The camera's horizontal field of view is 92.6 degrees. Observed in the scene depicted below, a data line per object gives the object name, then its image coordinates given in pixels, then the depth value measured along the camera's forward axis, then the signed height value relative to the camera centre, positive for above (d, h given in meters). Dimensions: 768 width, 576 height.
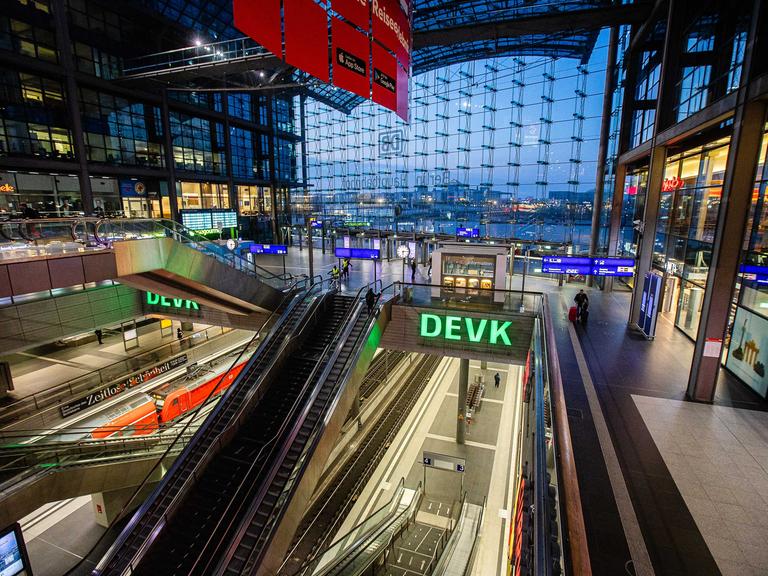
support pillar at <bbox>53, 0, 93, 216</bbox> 16.42 +5.28
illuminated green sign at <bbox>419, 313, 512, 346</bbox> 11.28 -3.49
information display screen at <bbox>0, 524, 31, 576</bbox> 6.70 -6.23
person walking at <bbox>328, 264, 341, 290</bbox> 13.35 -2.38
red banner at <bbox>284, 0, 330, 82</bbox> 5.32 +2.68
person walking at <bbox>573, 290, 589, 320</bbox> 12.93 -2.87
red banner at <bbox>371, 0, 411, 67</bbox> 7.40 +4.04
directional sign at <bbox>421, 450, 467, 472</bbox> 11.17 -7.37
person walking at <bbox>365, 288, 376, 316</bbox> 11.46 -2.60
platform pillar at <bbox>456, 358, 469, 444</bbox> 13.99 -6.95
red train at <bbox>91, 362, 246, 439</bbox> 11.59 -6.56
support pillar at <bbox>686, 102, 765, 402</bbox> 7.05 -0.53
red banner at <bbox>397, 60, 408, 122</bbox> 9.04 +3.14
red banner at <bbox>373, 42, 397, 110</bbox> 7.88 +3.05
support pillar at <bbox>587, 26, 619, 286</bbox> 18.41 +3.87
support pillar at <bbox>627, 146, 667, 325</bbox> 12.12 -0.42
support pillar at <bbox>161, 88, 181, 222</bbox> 22.16 +3.19
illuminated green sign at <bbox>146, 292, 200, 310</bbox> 15.48 -3.72
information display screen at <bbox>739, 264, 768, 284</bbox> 8.41 -1.24
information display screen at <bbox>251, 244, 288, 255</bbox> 17.55 -1.65
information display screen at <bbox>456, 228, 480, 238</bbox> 25.27 -1.10
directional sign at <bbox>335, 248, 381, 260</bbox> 15.39 -1.56
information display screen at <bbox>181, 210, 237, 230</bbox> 21.36 -0.30
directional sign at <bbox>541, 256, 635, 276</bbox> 13.11 -1.69
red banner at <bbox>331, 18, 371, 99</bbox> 6.57 +2.92
